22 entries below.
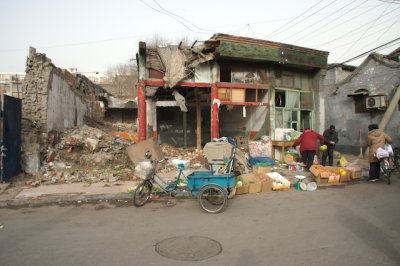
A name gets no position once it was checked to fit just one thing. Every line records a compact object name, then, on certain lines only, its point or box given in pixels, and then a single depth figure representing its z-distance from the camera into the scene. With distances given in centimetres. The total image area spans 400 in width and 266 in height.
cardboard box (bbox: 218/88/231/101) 1489
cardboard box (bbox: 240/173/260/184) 946
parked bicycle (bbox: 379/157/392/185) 1050
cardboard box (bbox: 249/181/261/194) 925
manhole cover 457
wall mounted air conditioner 1778
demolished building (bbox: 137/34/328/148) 1375
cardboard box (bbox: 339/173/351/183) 1093
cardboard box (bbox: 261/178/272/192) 948
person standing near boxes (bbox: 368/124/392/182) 1078
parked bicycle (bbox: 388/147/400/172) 1319
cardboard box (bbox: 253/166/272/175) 1108
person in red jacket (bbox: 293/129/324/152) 1202
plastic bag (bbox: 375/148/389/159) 1041
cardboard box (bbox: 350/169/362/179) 1119
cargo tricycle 709
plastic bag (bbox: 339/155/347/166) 1291
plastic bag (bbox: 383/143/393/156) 1074
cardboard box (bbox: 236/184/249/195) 909
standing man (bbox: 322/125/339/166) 1318
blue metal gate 974
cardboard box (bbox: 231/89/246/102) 1516
